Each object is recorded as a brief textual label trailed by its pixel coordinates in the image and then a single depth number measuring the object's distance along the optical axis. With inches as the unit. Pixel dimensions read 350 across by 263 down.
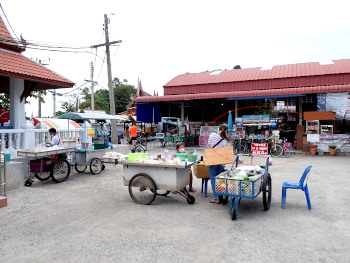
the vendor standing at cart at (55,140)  329.1
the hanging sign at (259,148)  537.7
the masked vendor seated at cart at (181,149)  267.3
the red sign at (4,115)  394.9
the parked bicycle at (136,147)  571.2
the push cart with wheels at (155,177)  217.8
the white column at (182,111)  798.1
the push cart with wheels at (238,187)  187.6
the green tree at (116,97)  1827.0
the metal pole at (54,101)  1474.4
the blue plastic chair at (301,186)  214.4
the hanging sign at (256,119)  640.4
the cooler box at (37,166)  295.9
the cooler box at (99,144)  413.1
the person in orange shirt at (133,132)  605.3
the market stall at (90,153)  355.9
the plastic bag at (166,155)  240.3
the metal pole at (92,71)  1430.9
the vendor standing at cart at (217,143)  234.4
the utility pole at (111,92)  703.7
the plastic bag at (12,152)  301.3
